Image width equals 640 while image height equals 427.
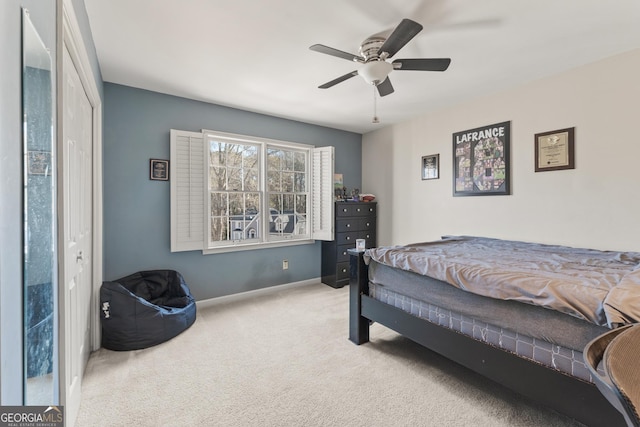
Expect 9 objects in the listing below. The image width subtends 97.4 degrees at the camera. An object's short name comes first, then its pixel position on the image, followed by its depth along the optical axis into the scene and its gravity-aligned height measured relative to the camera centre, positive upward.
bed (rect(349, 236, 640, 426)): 1.25 -0.54
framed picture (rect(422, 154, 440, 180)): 3.80 +0.63
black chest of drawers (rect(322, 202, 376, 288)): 4.18 -0.39
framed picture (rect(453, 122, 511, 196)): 3.13 +0.61
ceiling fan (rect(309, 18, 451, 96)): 1.89 +1.10
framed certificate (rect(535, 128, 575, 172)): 2.66 +0.61
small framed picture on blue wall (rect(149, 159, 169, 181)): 3.07 +0.48
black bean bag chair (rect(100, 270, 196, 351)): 2.38 -0.94
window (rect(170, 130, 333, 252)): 3.24 +0.28
